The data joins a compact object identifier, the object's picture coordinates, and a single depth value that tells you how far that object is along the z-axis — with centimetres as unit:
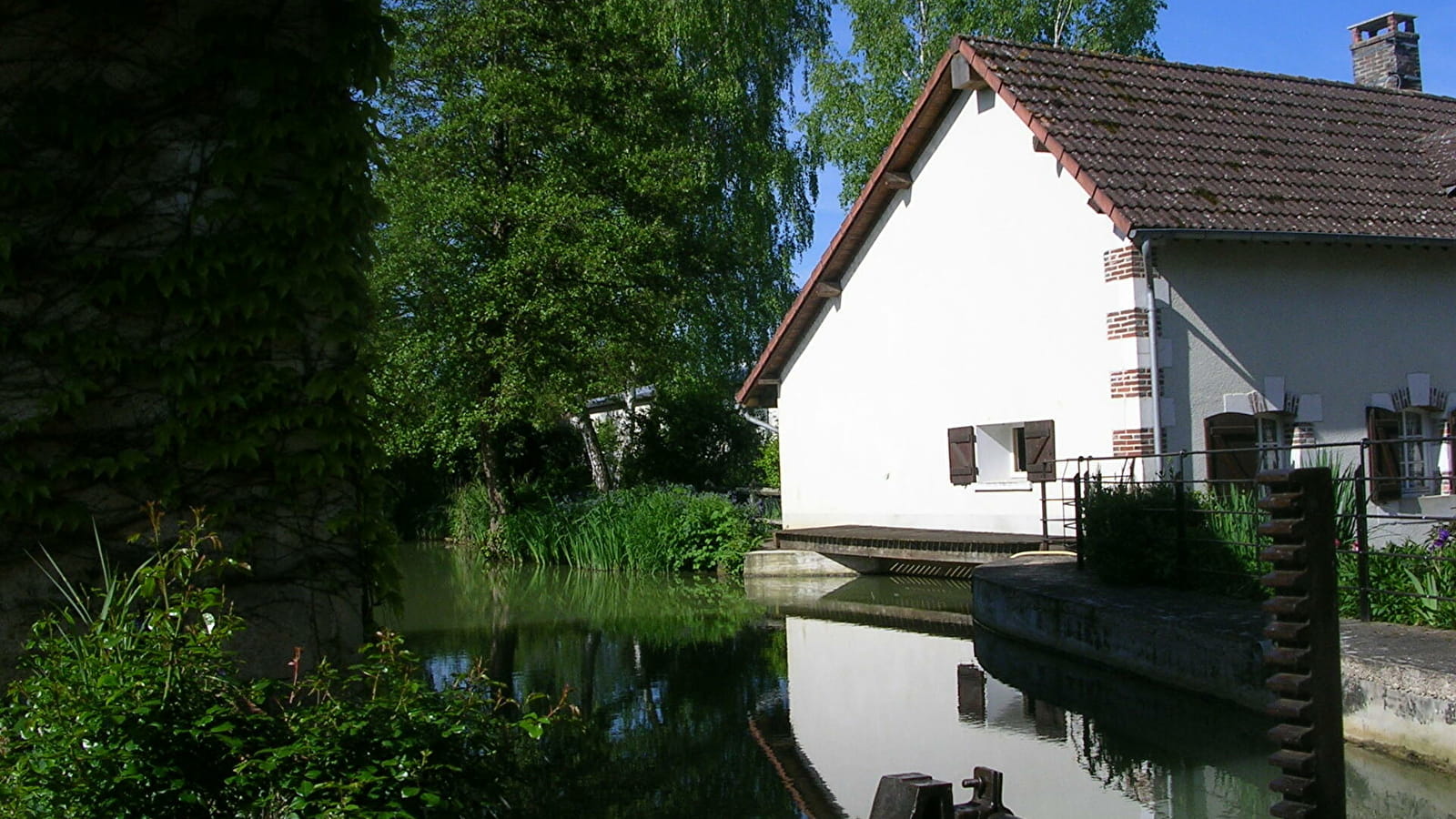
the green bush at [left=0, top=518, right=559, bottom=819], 361
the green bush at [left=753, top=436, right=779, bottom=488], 2736
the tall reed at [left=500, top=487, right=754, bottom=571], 2156
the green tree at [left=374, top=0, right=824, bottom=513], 2323
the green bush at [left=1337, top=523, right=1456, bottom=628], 792
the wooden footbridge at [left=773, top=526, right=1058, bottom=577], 1655
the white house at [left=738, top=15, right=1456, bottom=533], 1562
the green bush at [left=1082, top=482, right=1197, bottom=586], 1091
